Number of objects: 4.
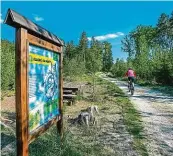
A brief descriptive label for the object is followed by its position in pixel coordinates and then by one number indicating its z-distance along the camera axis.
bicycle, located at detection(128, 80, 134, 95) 9.39
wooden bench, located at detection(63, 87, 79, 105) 7.68
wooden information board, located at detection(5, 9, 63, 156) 2.32
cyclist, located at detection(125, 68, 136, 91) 9.76
